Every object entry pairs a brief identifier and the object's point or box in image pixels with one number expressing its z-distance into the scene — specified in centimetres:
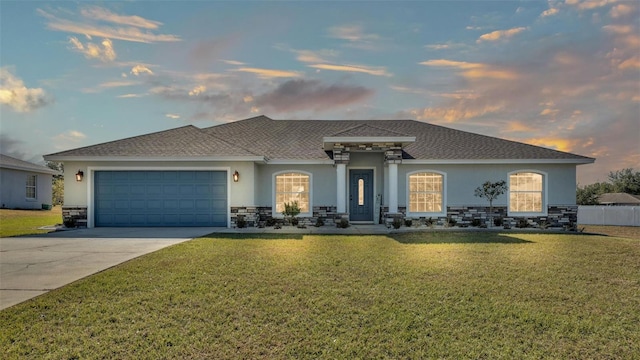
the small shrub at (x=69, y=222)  1510
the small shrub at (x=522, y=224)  1565
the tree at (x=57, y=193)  3825
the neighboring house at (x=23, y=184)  2492
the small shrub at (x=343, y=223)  1471
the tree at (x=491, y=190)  1528
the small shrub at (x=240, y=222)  1481
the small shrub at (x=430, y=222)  1547
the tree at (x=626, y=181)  4894
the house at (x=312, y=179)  1517
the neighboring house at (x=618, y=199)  4048
